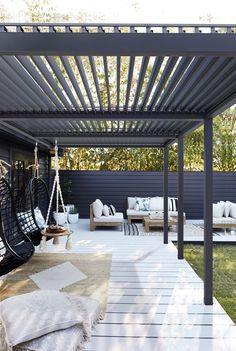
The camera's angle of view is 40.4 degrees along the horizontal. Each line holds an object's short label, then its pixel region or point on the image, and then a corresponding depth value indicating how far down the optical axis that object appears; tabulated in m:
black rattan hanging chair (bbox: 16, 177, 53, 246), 4.90
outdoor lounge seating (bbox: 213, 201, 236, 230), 8.22
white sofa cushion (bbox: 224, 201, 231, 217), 8.58
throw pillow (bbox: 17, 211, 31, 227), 5.22
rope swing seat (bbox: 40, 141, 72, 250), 4.58
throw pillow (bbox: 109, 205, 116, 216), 8.95
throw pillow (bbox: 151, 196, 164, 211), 9.57
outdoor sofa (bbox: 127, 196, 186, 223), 9.40
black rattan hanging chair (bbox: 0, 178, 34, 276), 3.33
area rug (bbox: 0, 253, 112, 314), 3.96
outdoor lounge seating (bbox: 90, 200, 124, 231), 8.51
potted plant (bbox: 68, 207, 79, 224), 9.66
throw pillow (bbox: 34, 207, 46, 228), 6.20
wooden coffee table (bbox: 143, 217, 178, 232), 8.28
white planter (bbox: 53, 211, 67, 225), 9.17
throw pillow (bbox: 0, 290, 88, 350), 2.51
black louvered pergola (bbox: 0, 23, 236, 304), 1.87
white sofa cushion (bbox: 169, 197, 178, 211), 9.53
